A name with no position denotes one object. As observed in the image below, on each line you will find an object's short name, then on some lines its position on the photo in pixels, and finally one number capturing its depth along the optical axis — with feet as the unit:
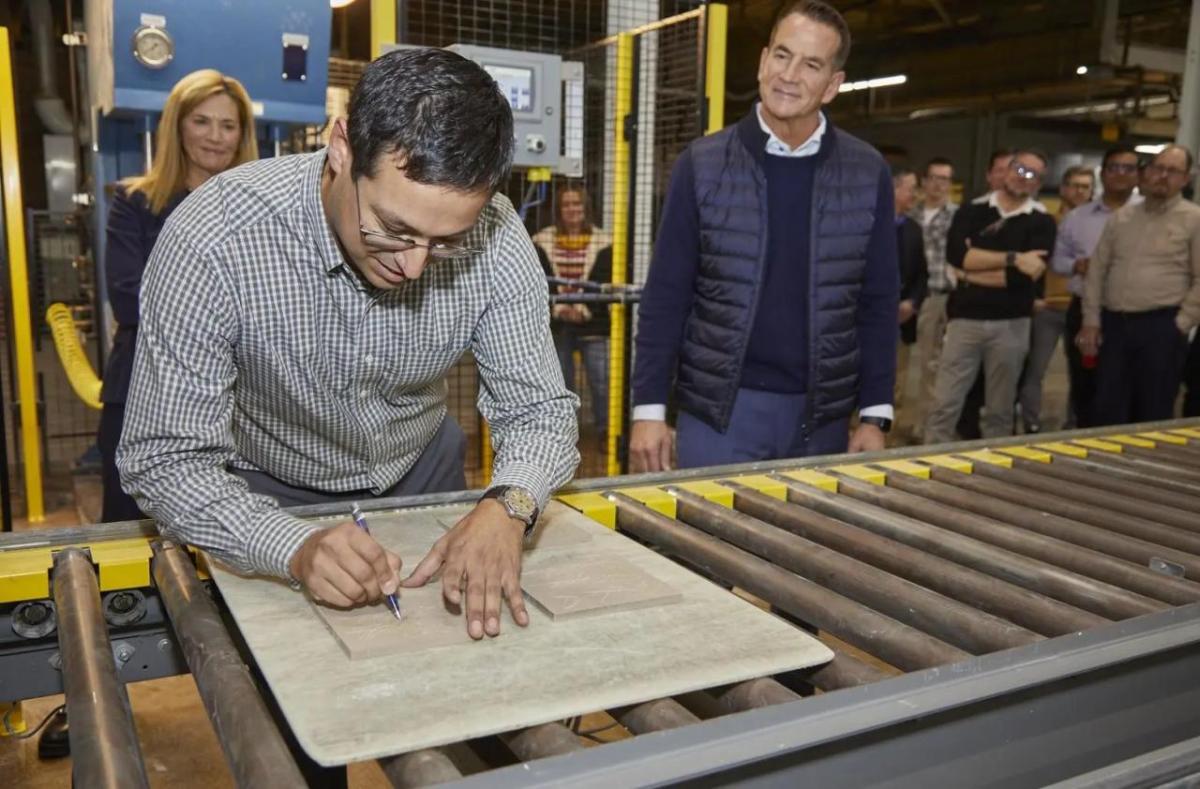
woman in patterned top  17.38
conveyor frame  3.26
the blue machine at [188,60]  11.87
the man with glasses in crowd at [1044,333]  23.22
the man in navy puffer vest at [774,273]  9.33
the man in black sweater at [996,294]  19.79
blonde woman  10.28
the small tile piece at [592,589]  4.64
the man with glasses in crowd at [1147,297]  17.98
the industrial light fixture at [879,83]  44.37
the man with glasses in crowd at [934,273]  23.86
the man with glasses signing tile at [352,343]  4.75
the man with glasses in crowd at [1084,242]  21.12
